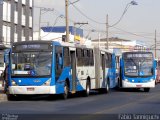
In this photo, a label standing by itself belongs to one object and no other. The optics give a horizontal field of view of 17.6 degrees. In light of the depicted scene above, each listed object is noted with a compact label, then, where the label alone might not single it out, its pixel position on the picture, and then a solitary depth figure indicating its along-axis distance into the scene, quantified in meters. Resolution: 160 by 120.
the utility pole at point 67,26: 37.10
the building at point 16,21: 59.34
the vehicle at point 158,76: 60.09
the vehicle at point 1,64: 53.39
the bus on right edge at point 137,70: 38.19
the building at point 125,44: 117.82
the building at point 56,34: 85.78
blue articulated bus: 25.05
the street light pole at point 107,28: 56.17
